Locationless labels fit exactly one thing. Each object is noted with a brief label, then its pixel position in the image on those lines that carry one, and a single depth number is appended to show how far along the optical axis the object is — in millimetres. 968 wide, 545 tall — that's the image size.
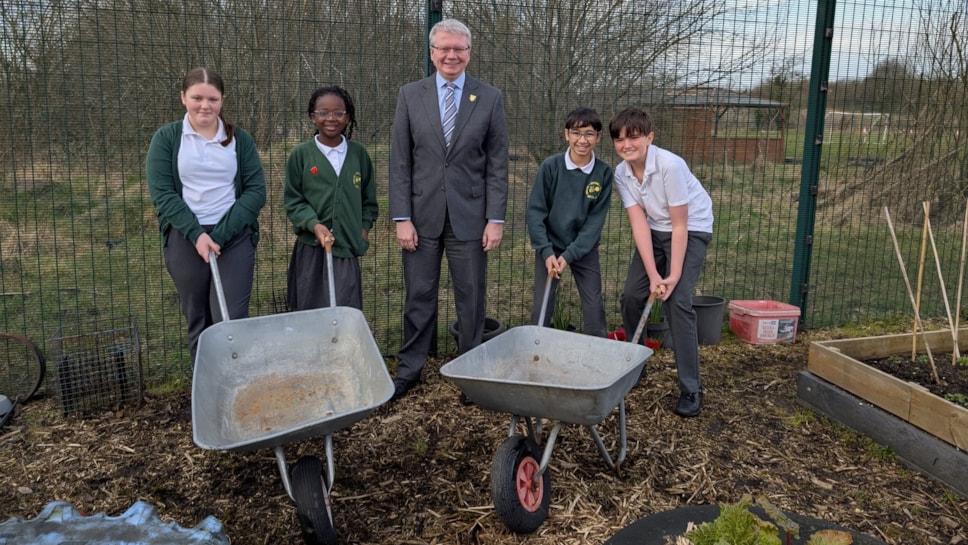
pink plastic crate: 4965
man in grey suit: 3594
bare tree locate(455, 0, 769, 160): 4500
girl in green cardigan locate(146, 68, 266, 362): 3053
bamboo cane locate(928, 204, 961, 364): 3545
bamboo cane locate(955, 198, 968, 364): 3399
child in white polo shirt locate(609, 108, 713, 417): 3443
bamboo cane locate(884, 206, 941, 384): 3433
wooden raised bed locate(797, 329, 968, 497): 3033
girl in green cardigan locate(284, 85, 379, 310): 3471
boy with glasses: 3709
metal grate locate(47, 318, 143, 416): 3600
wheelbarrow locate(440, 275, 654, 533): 2434
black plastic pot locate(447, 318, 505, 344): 4281
